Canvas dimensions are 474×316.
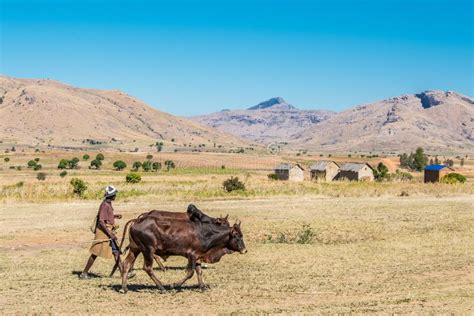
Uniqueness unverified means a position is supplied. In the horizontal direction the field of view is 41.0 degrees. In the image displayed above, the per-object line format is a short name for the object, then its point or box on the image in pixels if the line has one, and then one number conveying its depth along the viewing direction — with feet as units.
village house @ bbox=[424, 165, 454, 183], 243.81
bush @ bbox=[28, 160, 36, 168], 328.80
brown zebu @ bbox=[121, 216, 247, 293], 44.62
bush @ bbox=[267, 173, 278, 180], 267.43
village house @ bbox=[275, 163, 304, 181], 268.82
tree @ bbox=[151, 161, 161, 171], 339.98
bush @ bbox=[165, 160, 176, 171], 382.94
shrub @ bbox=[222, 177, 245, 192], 164.76
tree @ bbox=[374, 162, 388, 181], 258.47
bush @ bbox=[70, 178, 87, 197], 146.77
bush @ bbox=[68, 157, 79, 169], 333.56
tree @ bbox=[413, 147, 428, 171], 387.96
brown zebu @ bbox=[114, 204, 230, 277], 46.32
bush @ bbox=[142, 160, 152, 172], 328.19
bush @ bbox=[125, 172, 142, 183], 216.33
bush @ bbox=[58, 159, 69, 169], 325.83
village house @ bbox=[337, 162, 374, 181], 259.39
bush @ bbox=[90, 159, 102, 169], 333.42
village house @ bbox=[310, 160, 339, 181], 271.59
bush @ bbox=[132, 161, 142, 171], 339.55
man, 48.29
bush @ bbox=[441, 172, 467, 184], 214.28
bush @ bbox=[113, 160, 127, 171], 332.60
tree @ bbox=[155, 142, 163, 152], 575.21
